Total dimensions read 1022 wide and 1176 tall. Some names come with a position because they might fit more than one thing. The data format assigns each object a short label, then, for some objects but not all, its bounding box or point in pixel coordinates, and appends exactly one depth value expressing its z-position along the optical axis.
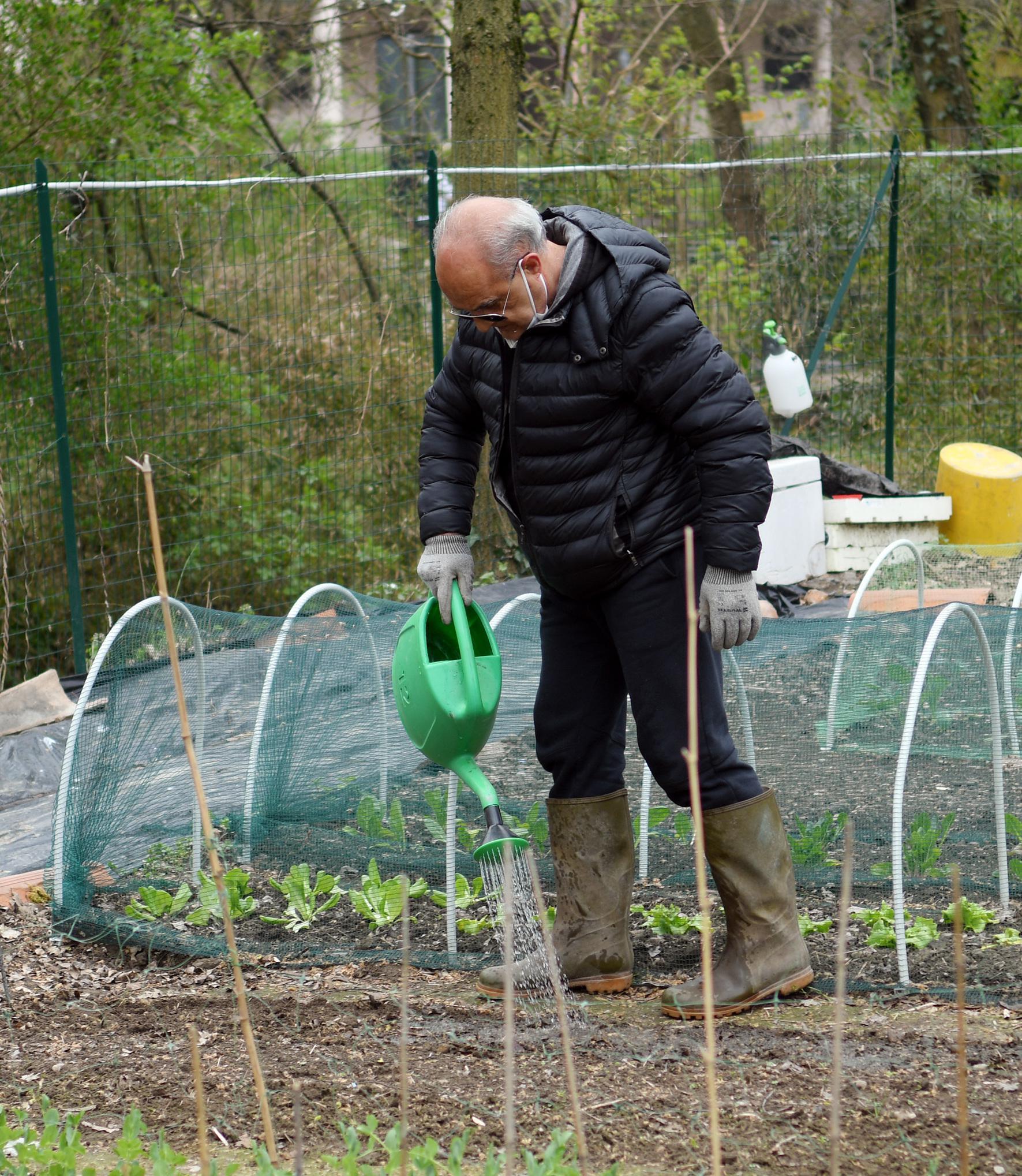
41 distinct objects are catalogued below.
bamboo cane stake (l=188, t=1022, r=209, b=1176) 3.44
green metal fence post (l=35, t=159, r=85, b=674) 11.21
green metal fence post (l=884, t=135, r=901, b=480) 17.17
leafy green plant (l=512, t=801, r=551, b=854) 7.80
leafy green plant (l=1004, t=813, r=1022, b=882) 7.11
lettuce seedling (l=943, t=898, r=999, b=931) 6.77
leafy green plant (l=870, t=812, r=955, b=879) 7.32
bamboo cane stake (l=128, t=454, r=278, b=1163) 3.70
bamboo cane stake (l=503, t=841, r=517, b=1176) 3.29
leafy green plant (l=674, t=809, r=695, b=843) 7.65
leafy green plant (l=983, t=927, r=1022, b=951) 6.52
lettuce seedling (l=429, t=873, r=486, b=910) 7.40
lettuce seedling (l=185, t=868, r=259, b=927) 7.18
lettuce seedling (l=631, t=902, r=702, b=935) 6.98
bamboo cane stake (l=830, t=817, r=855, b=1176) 3.22
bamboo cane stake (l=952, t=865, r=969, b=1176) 3.35
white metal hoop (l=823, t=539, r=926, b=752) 8.33
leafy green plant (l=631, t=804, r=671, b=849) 7.96
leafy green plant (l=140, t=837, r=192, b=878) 7.81
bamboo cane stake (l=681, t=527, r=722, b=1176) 3.36
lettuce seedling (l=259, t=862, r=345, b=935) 7.28
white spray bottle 15.12
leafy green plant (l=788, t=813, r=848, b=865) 7.37
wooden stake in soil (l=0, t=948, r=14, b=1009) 6.39
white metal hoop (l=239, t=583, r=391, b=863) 7.97
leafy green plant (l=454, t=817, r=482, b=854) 7.88
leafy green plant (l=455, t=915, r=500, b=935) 7.13
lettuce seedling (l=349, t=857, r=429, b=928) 7.23
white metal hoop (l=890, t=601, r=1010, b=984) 6.15
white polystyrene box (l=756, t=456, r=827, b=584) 14.05
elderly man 5.64
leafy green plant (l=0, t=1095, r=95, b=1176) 4.47
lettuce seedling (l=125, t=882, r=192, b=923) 7.26
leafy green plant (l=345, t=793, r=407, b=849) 8.00
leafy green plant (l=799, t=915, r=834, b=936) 6.84
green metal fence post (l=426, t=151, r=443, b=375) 14.06
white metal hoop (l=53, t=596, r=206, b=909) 7.20
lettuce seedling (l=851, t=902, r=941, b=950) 6.62
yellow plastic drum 14.86
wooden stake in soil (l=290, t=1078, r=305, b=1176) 3.19
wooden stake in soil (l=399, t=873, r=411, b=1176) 3.51
